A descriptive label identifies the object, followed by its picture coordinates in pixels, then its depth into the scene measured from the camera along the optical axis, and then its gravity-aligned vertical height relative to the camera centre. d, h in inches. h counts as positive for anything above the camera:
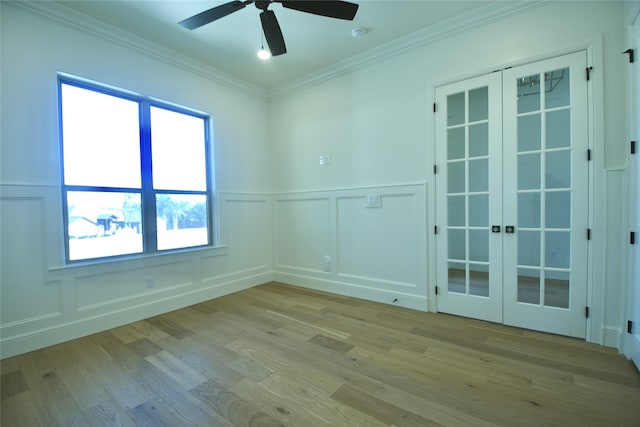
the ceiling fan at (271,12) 76.3 +57.6
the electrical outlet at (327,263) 146.7 -31.3
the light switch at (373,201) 128.9 +2.1
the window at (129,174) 101.3 +15.5
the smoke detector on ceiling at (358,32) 109.6 +71.4
